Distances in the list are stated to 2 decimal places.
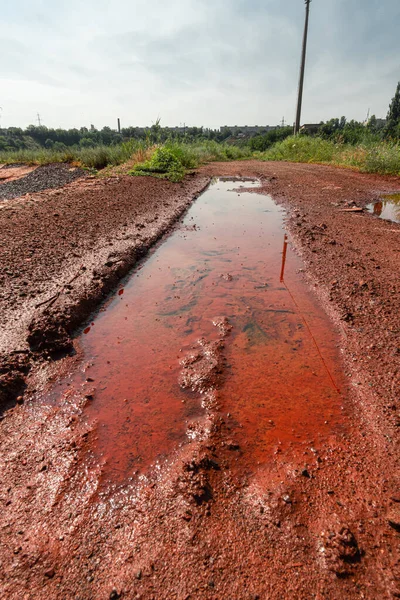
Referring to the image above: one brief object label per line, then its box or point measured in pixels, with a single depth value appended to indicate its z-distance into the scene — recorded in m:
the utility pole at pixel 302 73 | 17.59
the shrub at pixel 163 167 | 8.91
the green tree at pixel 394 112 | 26.91
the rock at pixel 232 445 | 1.51
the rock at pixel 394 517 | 1.15
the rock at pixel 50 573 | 1.03
